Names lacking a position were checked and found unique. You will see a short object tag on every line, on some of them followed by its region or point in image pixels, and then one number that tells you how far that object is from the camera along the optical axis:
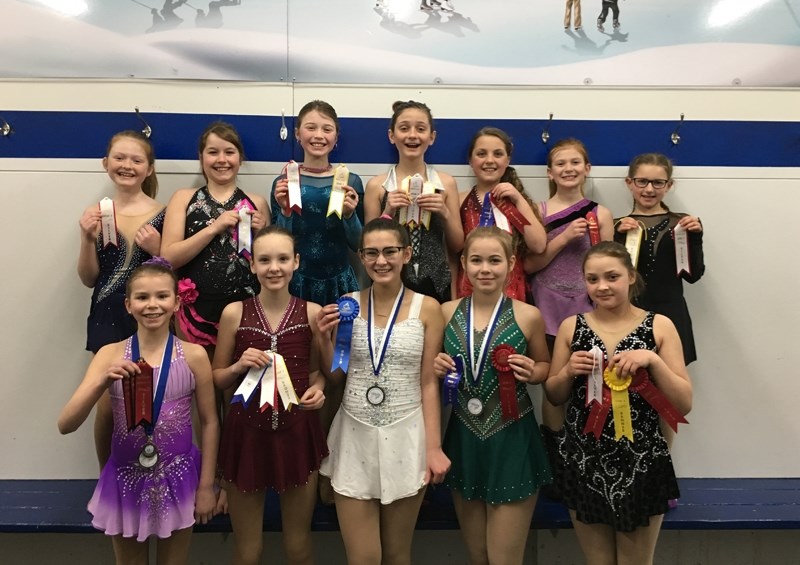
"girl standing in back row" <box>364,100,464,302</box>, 2.42
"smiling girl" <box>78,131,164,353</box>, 2.39
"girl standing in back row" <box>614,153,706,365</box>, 2.55
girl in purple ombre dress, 1.84
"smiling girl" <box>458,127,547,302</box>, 2.41
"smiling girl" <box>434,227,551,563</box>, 1.95
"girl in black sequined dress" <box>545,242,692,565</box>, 1.85
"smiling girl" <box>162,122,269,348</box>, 2.34
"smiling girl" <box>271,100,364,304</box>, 2.44
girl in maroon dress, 1.95
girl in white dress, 1.96
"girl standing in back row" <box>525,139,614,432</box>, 2.50
